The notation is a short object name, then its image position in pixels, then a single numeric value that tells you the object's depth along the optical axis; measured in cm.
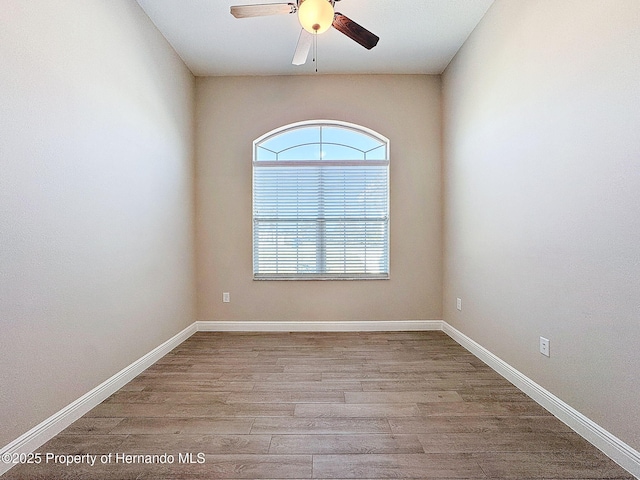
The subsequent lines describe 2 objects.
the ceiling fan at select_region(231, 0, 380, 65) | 198
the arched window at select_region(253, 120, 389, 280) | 398
